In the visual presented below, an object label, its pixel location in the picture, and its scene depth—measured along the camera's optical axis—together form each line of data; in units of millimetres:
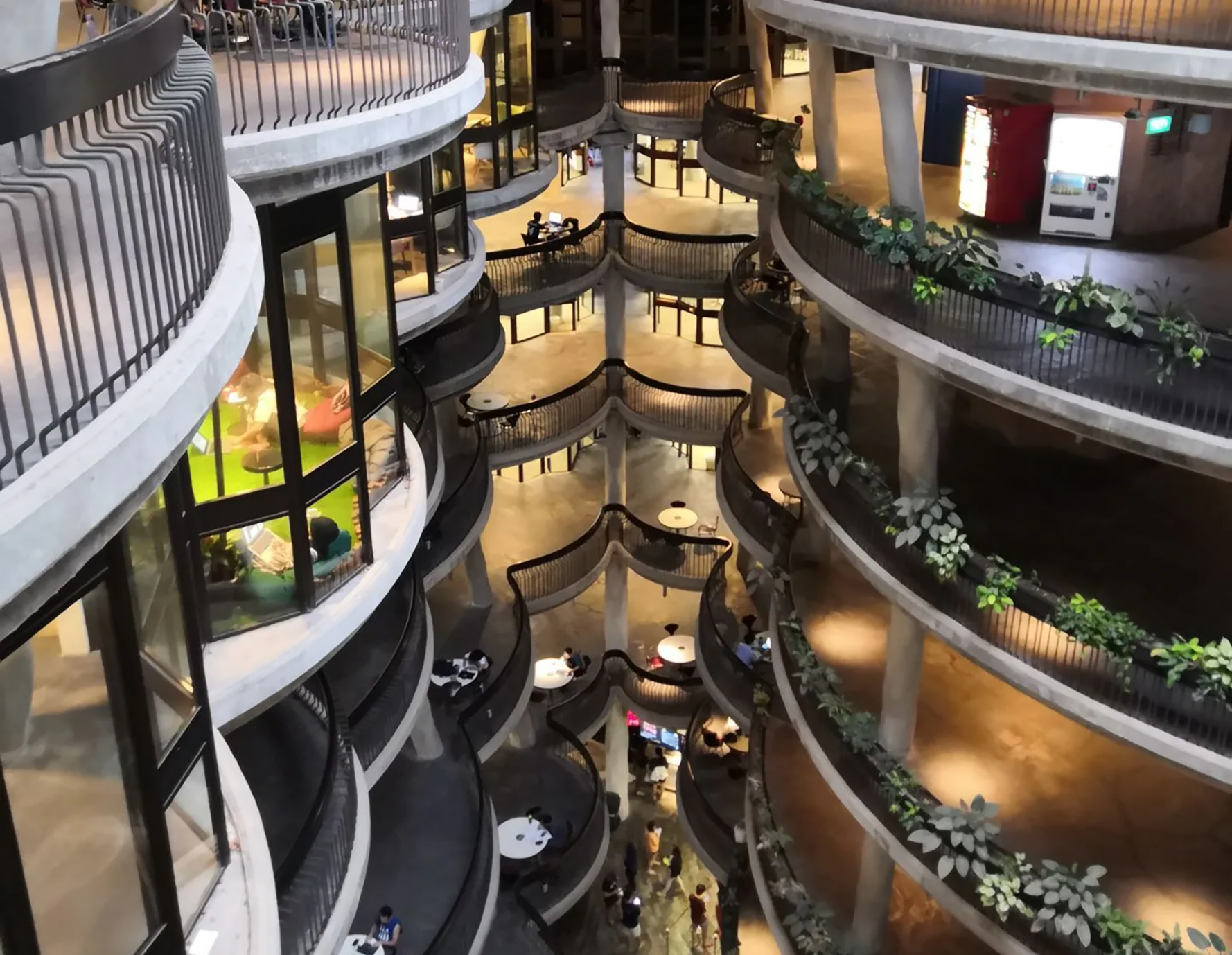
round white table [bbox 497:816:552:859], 22156
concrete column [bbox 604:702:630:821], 29562
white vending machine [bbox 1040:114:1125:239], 14531
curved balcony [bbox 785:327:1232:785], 11297
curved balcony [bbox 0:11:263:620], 4473
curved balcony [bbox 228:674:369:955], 11203
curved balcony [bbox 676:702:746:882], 21703
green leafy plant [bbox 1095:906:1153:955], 11547
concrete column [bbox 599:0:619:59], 27016
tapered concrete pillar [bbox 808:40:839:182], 16188
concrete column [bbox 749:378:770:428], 27016
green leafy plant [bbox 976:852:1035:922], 12344
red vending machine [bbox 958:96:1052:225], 15070
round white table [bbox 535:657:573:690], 27094
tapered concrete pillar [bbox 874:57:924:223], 12961
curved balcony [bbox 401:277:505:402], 22500
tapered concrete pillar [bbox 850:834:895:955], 15227
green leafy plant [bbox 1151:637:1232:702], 10906
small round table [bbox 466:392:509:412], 26891
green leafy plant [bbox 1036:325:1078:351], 11273
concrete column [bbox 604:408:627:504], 28906
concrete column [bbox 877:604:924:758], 14680
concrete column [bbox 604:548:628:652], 28547
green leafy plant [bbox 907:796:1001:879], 12867
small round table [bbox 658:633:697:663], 27109
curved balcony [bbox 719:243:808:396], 21203
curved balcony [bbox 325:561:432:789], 15773
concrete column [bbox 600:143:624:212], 28281
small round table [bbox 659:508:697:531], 28703
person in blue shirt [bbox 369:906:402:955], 16922
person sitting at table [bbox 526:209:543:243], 29577
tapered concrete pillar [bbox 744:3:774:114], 24219
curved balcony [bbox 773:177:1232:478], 10750
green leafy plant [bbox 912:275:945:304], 12312
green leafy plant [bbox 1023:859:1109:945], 11883
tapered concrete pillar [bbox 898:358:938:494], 13898
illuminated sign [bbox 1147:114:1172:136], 15445
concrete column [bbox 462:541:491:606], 25688
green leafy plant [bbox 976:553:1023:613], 12336
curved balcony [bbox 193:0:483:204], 9422
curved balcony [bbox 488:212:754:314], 26719
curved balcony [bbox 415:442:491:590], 21594
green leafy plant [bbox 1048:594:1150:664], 11555
